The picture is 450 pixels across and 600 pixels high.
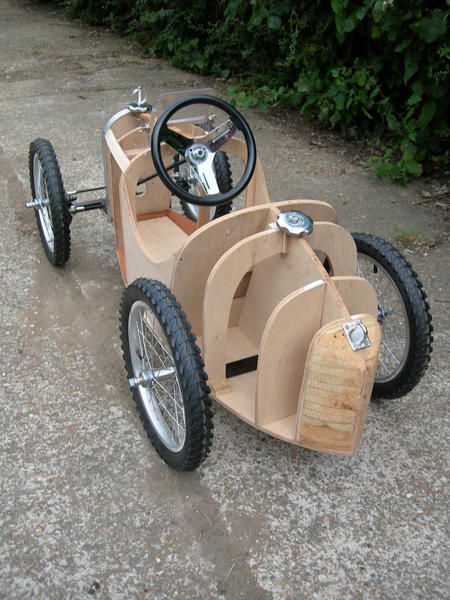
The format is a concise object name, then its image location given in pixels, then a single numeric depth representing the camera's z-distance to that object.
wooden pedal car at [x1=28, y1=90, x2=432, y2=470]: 2.00
